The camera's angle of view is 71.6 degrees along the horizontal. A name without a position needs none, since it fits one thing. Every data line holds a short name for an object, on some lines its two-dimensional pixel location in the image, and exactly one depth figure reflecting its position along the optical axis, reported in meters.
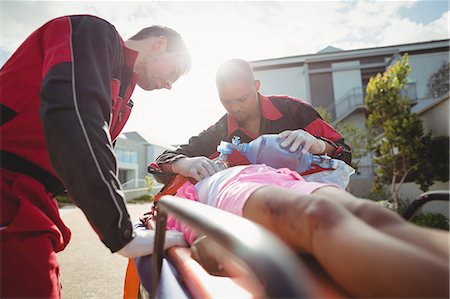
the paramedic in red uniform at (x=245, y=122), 2.13
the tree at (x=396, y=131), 7.88
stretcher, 0.41
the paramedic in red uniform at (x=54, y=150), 1.04
